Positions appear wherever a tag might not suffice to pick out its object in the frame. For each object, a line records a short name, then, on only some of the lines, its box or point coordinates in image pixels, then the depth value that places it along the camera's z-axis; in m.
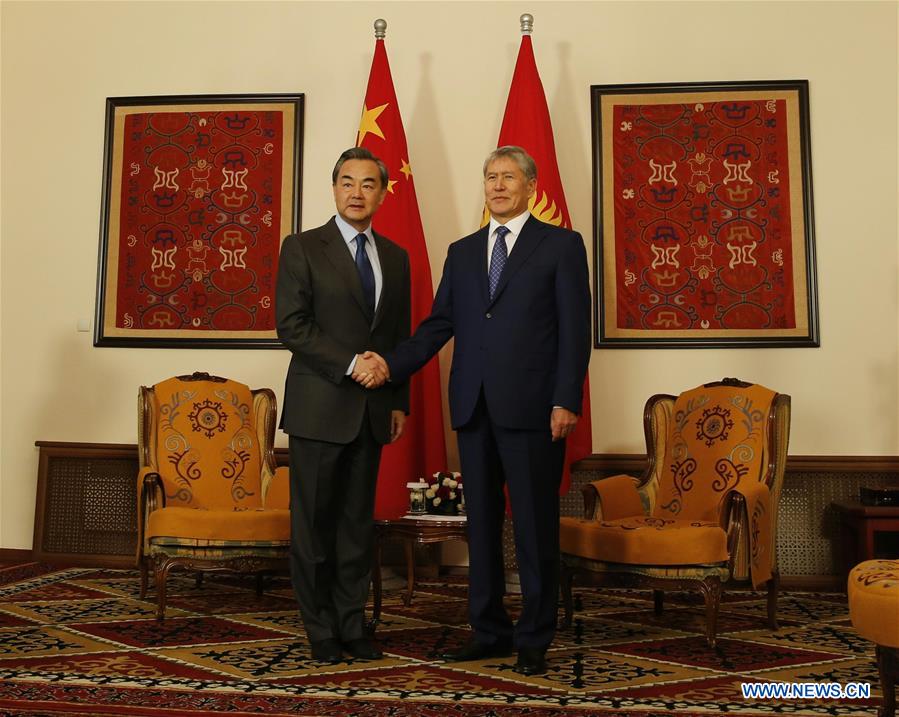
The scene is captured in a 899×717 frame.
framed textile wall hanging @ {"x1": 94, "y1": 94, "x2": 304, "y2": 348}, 5.25
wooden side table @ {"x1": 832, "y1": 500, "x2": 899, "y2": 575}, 4.40
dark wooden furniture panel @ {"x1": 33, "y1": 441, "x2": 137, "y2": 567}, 5.19
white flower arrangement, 4.05
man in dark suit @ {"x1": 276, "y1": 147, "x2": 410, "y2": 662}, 3.00
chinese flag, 4.62
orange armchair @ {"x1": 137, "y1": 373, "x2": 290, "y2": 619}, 3.74
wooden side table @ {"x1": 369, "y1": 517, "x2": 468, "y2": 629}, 3.83
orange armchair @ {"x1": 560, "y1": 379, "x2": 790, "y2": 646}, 3.35
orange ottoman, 2.20
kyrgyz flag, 4.77
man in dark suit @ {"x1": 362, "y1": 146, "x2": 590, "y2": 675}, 2.88
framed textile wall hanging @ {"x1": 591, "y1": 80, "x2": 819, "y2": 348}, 4.94
